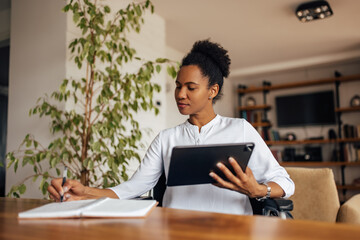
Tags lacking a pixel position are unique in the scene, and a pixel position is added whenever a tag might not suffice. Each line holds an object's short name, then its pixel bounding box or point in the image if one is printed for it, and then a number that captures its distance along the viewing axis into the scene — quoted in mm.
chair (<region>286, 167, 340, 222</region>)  1902
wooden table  611
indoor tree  2035
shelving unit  5659
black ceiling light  3594
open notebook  777
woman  1277
